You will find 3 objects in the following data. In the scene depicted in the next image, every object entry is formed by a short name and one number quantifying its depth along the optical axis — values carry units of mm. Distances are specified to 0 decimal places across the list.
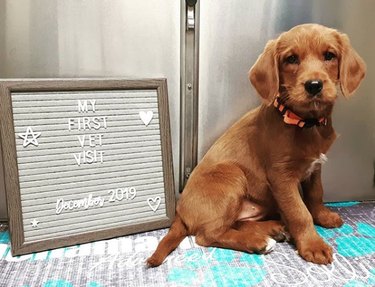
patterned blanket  1153
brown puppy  1260
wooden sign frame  1279
